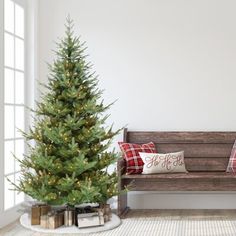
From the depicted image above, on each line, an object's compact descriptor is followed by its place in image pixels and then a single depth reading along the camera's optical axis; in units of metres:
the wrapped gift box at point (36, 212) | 4.54
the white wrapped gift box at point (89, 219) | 4.44
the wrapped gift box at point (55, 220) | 4.44
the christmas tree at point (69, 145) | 4.49
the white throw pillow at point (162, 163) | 5.16
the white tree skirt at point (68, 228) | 4.39
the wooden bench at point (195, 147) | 5.42
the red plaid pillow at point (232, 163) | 5.29
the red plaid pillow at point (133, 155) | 5.27
